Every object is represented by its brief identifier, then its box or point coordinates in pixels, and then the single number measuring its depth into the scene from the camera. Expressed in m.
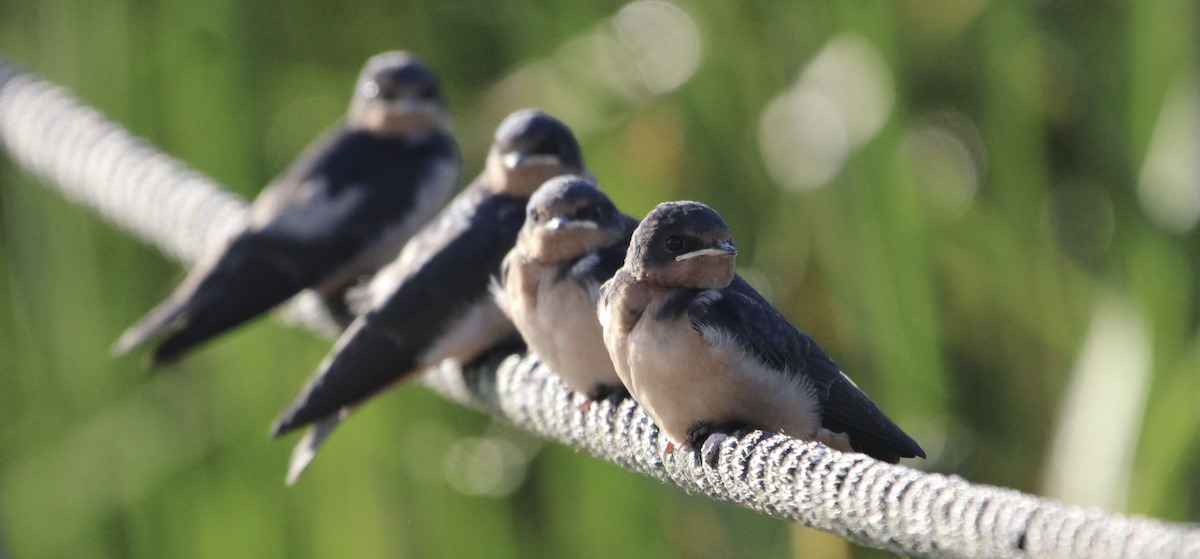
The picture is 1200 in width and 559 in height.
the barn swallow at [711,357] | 4.90
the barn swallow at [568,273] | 4.99
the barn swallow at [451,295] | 5.12
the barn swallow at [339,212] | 5.29
